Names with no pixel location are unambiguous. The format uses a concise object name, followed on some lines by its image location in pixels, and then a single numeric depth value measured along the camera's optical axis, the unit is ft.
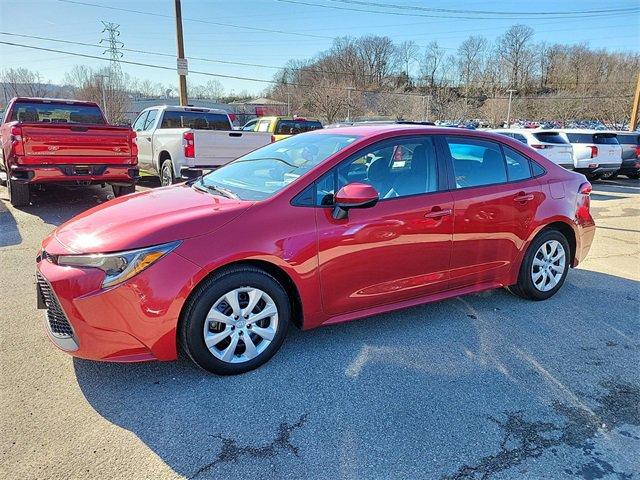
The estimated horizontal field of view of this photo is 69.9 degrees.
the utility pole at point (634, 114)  70.72
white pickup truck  28.53
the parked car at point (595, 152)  45.47
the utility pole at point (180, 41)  48.88
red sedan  8.77
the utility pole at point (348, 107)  157.66
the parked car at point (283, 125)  48.96
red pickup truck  23.45
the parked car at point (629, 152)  50.29
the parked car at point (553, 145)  44.11
